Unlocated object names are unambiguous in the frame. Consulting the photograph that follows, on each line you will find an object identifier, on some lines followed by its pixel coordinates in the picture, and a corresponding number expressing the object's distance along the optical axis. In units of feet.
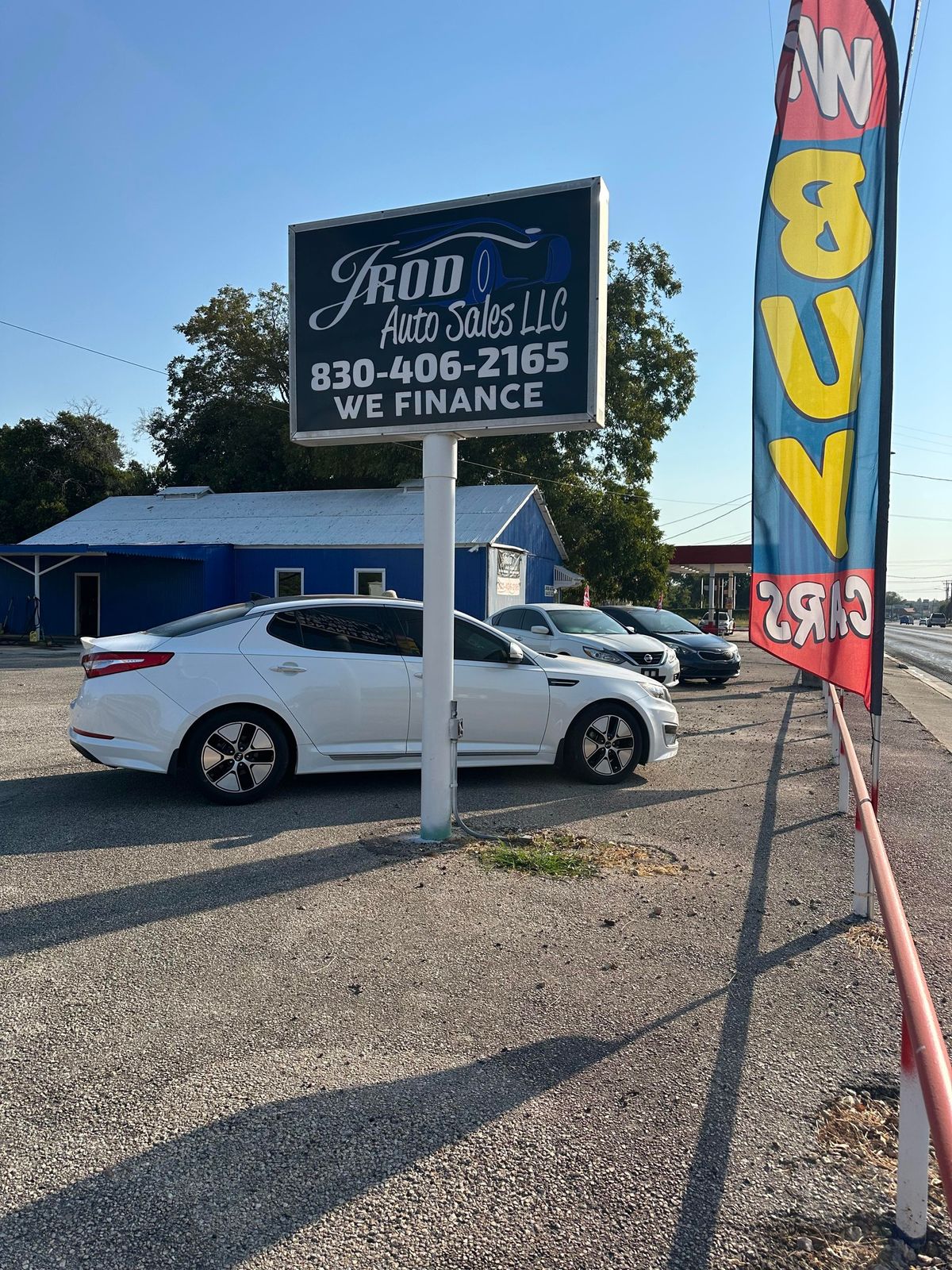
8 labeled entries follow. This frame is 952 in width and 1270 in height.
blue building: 84.17
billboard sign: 19.27
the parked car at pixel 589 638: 48.26
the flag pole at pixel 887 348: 12.96
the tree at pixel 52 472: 138.10
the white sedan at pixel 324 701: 21.99
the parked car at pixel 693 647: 59.93
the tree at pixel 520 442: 122.62
